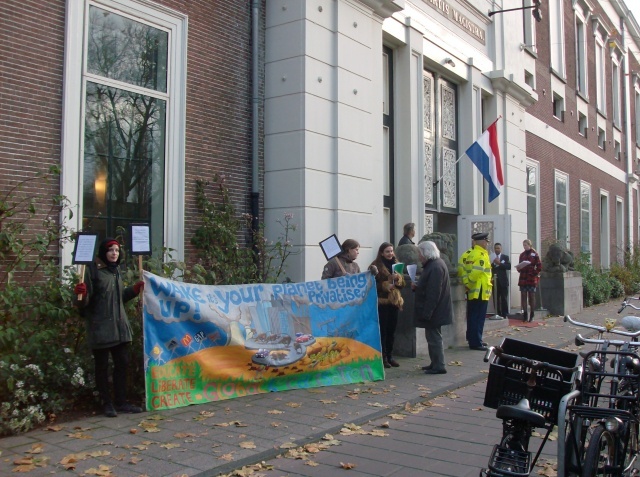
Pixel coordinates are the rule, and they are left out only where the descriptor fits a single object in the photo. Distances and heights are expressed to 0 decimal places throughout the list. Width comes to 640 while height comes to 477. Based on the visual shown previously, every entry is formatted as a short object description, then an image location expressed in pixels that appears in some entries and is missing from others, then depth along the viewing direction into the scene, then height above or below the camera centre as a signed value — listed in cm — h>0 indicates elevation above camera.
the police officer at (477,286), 1035 -22
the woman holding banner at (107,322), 611 -49
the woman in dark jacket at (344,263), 873 +12
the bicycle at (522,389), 345 -68
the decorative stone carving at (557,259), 1725 +35
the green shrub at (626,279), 2664 -28
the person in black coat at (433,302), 856 -40
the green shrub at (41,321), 571 -48
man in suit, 1503 -21
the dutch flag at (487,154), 1486 +272
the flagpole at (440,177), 1562 +231
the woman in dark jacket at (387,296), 896 -33
